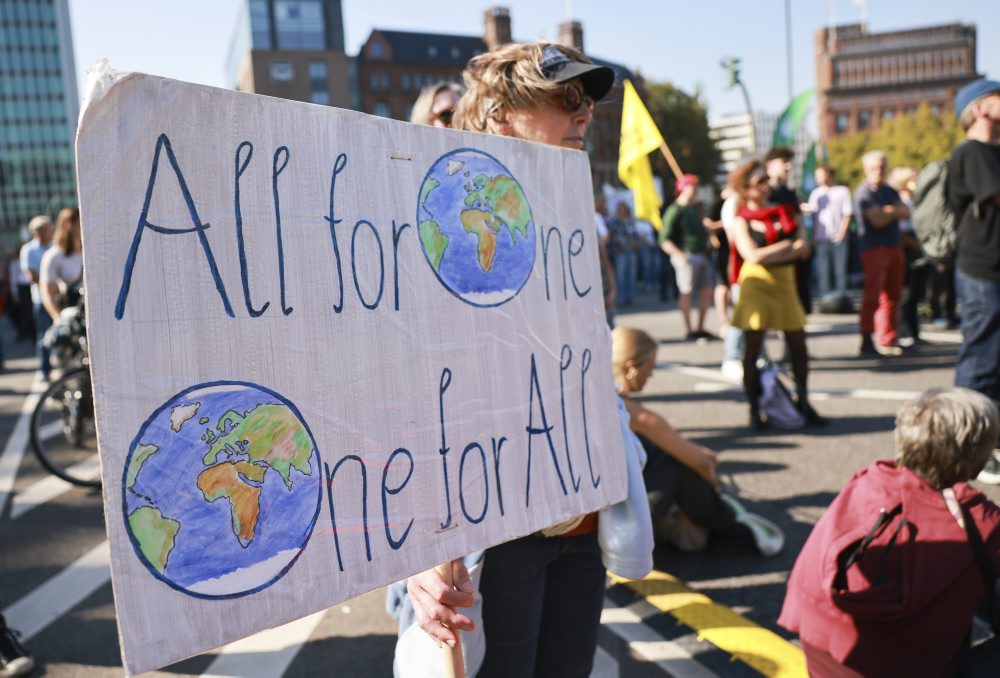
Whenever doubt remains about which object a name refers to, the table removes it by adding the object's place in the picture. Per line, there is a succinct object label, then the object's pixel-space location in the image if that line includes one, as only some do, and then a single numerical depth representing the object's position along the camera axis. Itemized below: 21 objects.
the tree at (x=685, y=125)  55.09
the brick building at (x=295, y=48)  70.12
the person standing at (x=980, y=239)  4.06
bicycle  5.14
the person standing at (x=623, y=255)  15.33
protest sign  1.05
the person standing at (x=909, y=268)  8.49
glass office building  96.19
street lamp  19.14
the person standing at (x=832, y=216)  10.98
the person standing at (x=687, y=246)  9.35
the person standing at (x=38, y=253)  9.80
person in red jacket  2.08
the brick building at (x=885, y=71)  94.88
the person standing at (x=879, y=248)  7.60
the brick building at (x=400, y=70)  80.94
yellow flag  6.39
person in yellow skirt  5.34
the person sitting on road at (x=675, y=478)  3.38
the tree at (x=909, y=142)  59.19
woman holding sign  1.67
